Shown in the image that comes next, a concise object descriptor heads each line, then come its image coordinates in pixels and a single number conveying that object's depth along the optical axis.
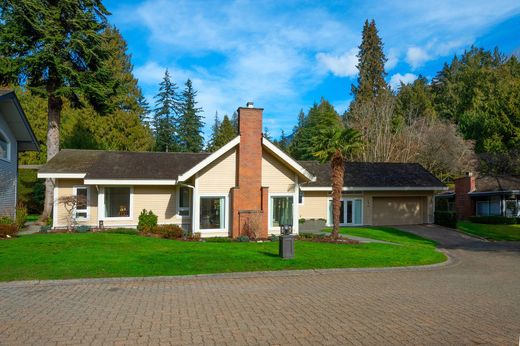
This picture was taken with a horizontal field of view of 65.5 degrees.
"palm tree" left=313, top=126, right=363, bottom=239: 19.08
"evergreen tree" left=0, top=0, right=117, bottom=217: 25.47
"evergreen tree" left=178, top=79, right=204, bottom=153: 61.59
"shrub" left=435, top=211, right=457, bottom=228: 28.61
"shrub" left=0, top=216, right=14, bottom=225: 19.61
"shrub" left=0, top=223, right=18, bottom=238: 18.05
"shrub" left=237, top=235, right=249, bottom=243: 18.84
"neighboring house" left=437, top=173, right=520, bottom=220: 33.84
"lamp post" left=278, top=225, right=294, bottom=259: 13.94
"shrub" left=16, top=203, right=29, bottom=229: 21.80
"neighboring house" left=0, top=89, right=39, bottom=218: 21.83
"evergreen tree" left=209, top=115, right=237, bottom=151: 68.06
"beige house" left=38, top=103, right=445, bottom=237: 20.06
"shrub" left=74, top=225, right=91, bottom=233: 21.03
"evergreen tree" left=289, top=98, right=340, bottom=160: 61.70
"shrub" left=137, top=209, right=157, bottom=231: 21.28
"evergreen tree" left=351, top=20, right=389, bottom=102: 57.75
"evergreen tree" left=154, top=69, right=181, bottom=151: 59.16
